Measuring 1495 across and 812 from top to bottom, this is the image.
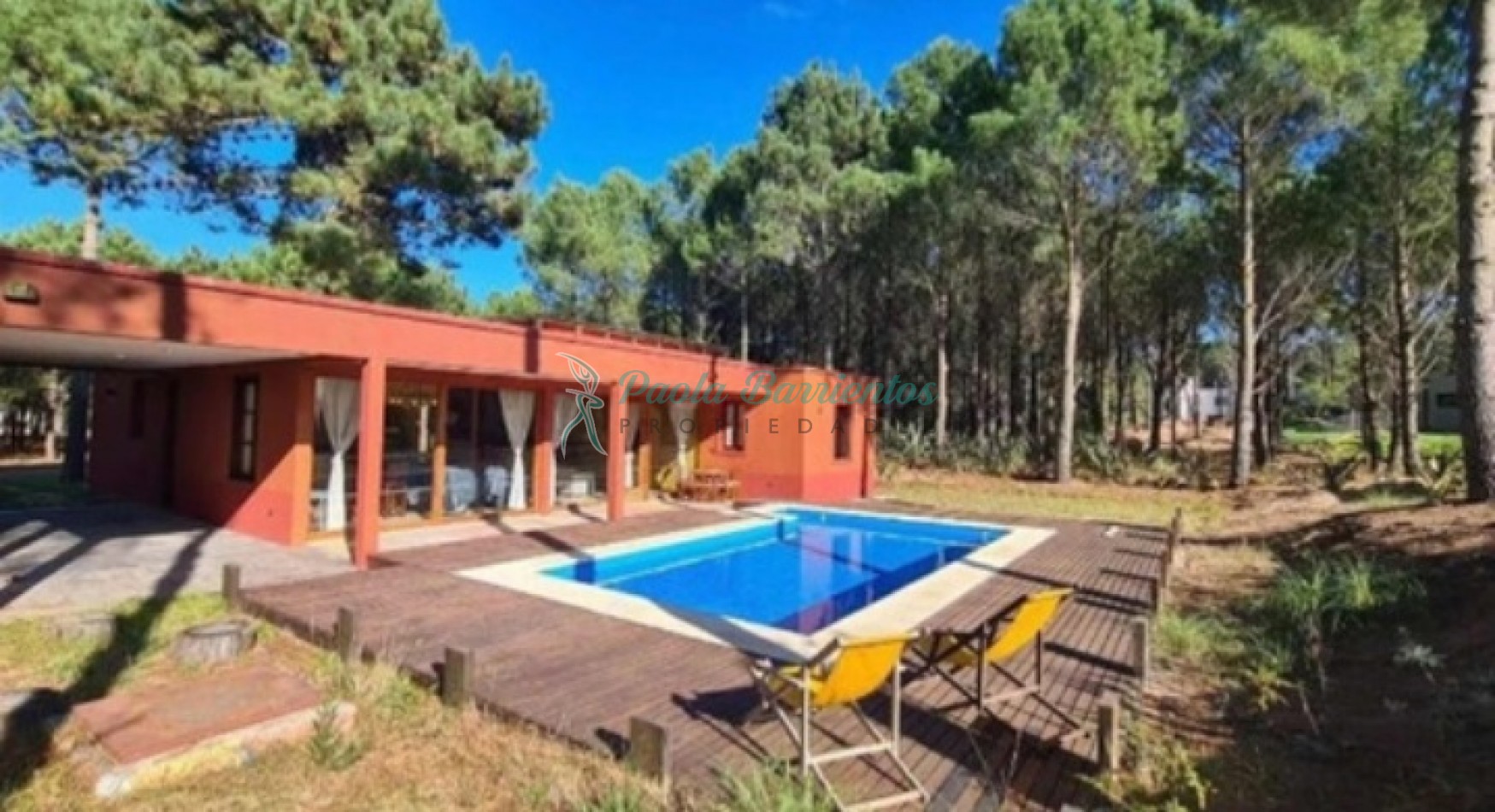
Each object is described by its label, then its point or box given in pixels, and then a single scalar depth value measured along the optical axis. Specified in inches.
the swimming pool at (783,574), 275.3
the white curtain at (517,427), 499.5
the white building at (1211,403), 2069.4
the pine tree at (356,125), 588.4
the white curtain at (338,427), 404.2
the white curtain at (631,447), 607.8
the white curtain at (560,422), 527.3
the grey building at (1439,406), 1514.5
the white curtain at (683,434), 650.2
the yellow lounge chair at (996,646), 191.6
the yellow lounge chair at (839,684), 152.6
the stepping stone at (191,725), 158.2
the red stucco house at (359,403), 291.6
